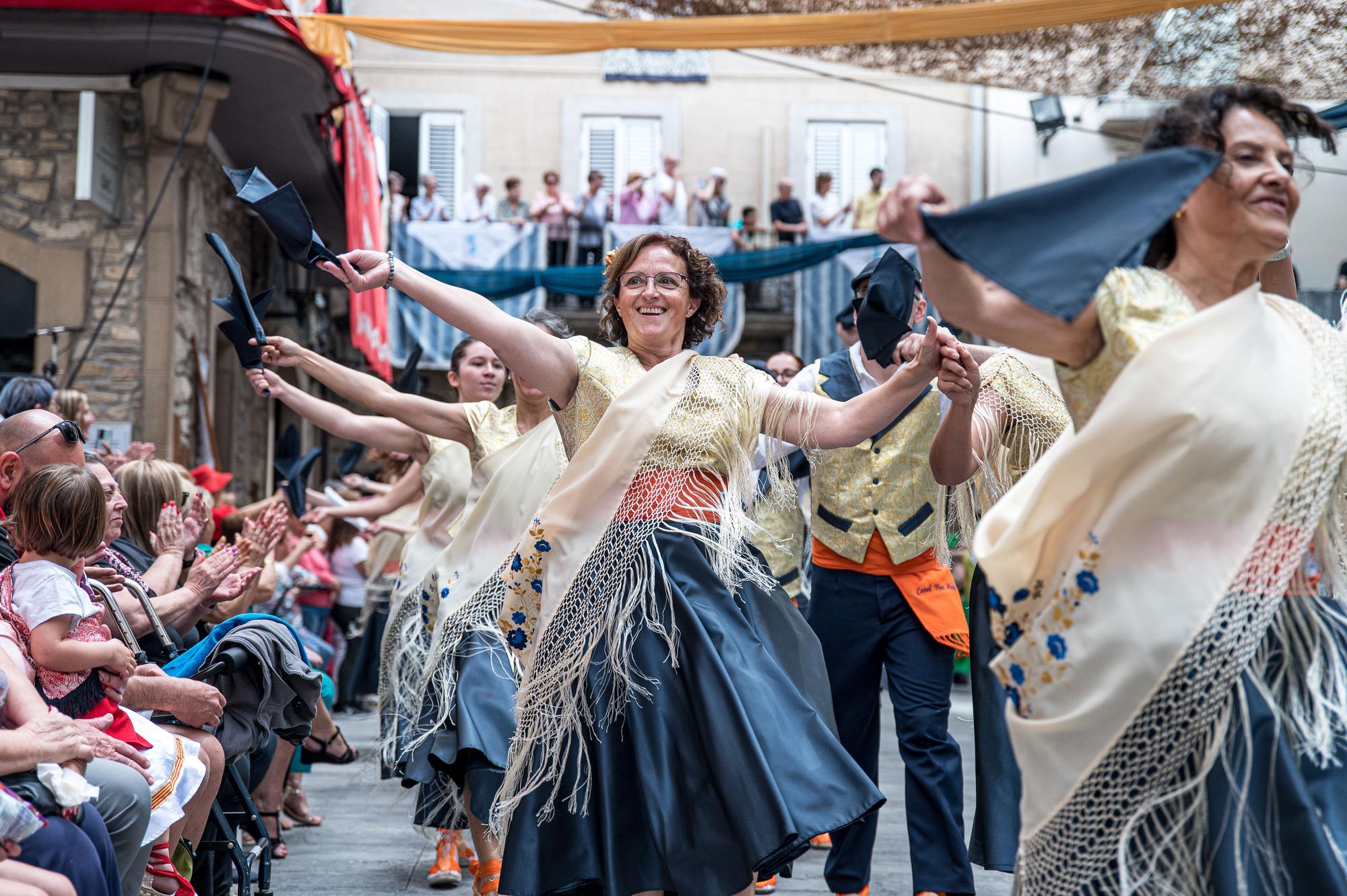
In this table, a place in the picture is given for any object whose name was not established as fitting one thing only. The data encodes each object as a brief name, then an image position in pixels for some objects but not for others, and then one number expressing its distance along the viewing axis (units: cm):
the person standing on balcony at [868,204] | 1781
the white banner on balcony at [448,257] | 1611
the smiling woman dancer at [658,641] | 324
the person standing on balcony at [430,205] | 1741
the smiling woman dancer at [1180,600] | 225
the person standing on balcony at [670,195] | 1806
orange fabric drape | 739
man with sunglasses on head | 377
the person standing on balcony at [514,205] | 1814
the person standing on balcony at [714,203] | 1856
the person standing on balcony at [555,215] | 1802
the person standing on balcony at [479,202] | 1798
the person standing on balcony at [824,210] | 1870
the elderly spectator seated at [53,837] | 261
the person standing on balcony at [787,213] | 1838
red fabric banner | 1139
